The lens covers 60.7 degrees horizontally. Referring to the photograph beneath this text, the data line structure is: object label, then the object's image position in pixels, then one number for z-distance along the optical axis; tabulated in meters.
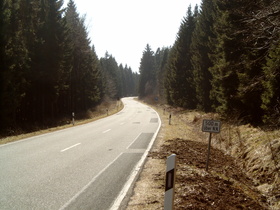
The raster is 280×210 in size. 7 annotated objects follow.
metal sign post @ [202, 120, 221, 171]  7.87
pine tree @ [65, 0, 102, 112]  37.84
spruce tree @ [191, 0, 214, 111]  28.86
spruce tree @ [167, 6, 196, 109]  40.77
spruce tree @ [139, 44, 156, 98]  100.24
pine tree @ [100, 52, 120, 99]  84.67
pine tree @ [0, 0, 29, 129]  20.20
